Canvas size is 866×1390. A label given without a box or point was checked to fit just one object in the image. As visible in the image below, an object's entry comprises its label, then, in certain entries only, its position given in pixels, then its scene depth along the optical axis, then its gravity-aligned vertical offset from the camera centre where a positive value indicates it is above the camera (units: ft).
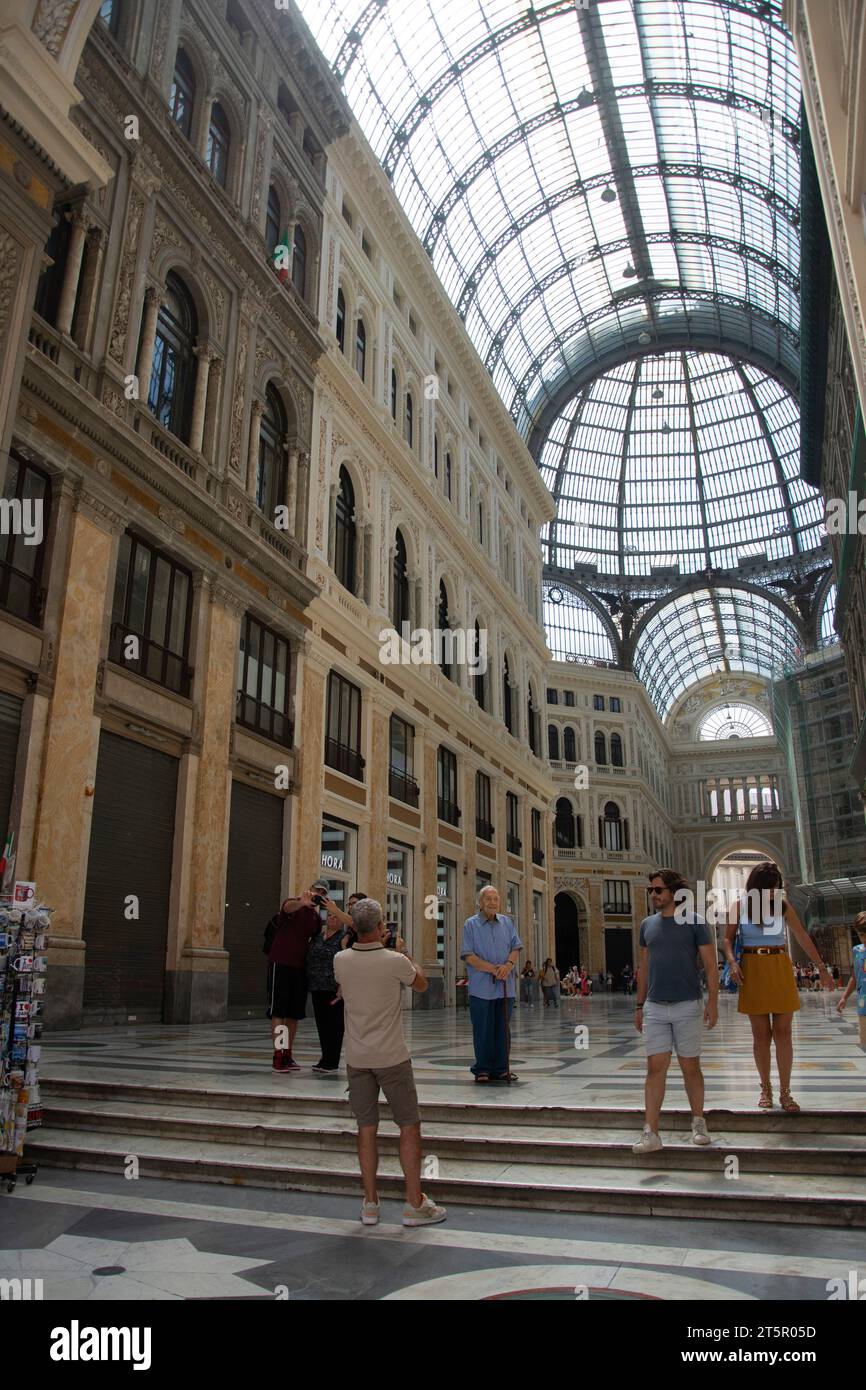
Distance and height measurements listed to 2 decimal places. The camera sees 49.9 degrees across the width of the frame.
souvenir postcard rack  16.53 -1.29
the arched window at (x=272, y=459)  59.26 +31.13
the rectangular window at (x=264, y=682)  53.98 +15.89
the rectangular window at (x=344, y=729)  63.98 +15.55
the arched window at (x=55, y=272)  41.39 +29.78
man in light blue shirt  24.17 -0.58
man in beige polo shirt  14.51 -1.44
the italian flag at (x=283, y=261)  61.21 +44.36
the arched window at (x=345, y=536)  69.06 +30.58
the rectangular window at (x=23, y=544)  36.99 +16.21
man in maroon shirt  26.22 -0.34
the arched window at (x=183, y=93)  52.60 +47.68
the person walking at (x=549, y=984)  94.94 -2.66
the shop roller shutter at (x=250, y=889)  50.52 +3.69
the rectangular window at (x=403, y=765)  73.87 +15.07
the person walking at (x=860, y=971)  23.97 -0.38
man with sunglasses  16.81 -0.65
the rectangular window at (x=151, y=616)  43.83 +16.30
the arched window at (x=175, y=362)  49.78 +31.48
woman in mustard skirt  18.95 -0.08
